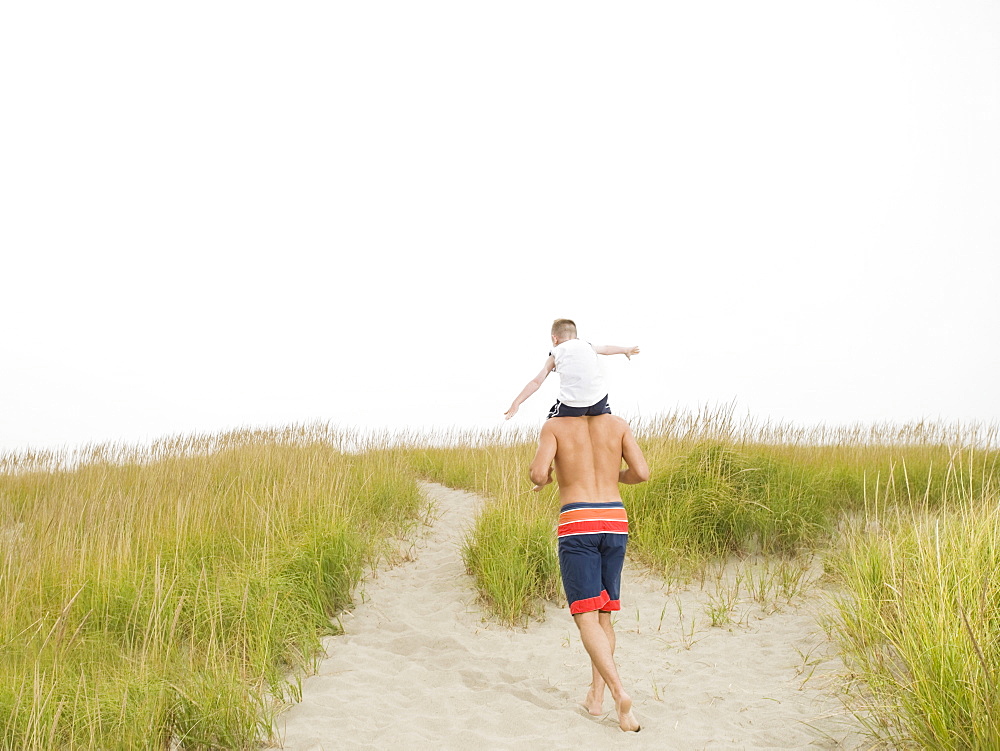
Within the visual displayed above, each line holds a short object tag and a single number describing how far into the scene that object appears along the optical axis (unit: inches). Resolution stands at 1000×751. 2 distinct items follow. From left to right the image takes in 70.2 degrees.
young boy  162.2
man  155.9
